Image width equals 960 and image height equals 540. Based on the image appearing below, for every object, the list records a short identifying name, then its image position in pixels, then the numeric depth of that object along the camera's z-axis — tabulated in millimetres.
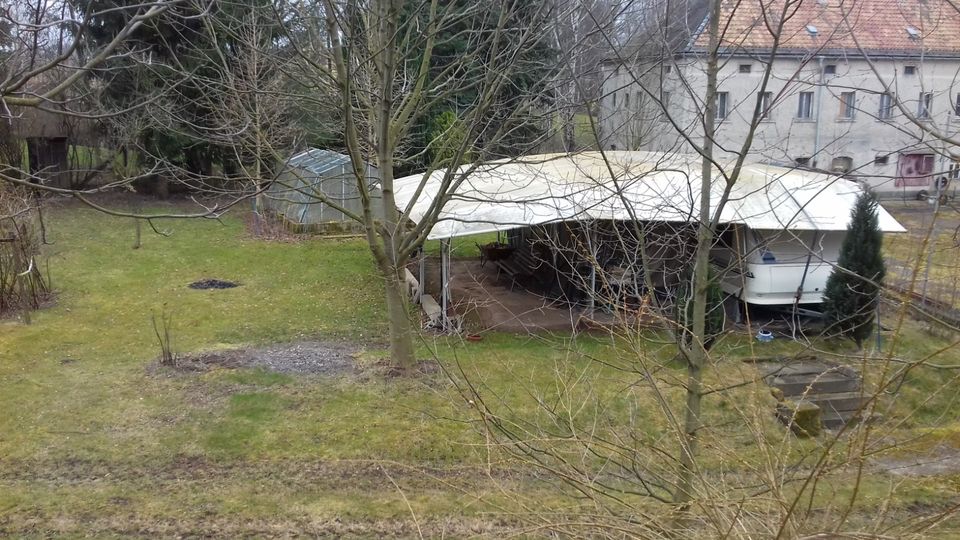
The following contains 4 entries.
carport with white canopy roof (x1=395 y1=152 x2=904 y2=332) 11773
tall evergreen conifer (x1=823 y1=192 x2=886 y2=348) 11664
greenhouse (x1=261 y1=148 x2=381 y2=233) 20500
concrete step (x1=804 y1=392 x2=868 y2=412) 9547
